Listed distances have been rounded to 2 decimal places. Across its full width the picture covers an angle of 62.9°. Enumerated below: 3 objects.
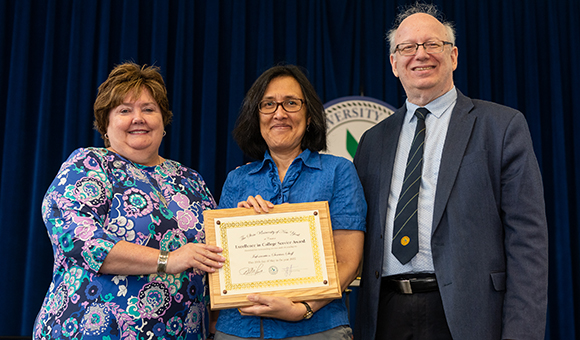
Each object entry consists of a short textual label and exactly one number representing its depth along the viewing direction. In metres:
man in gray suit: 1.56
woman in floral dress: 1.59
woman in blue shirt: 1.56
